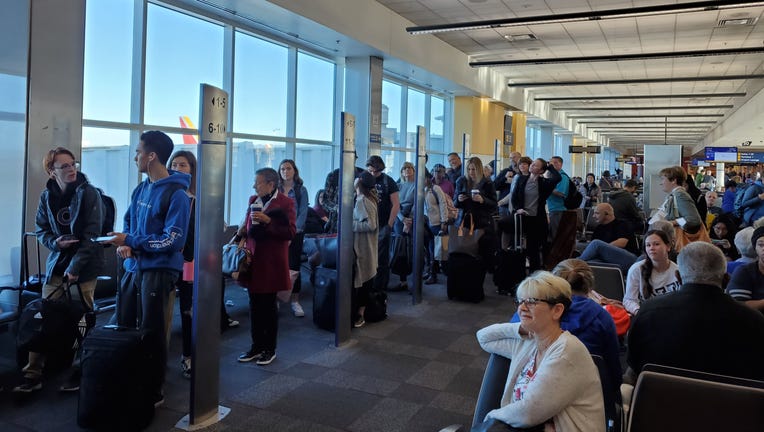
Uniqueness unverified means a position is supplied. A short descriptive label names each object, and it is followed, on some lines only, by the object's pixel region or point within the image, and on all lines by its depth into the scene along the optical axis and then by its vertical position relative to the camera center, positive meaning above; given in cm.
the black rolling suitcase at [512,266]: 656 -50
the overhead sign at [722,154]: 2380 +311
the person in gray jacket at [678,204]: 466 +19
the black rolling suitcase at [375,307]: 530 -82
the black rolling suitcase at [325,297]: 490 -68
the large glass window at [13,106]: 479 +87
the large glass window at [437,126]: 1462 +246
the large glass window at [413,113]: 1344 +259
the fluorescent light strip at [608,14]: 756 +298
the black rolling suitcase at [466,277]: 624 -61
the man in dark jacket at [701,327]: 213 -38
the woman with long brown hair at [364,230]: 496 -10
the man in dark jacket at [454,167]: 787 +75
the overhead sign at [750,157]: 2559 +323
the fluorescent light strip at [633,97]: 1734 +403
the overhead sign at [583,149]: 1719 +234
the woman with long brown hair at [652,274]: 334 -28
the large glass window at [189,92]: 609 +160
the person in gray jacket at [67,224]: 369 -8
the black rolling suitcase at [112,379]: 284 -83
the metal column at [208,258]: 306 -24
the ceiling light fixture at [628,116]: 2284 +448
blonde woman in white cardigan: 177 -47
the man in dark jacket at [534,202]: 648 +24
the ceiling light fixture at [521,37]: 1080 +357
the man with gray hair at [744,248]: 379 -13
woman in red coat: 397 -27
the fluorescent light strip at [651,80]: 1411 +376
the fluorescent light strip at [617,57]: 1015 +332
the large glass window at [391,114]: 1228 +234
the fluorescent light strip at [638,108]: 2017 +428
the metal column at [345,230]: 441 -9
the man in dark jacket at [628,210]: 542 +15
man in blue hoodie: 314 -8
